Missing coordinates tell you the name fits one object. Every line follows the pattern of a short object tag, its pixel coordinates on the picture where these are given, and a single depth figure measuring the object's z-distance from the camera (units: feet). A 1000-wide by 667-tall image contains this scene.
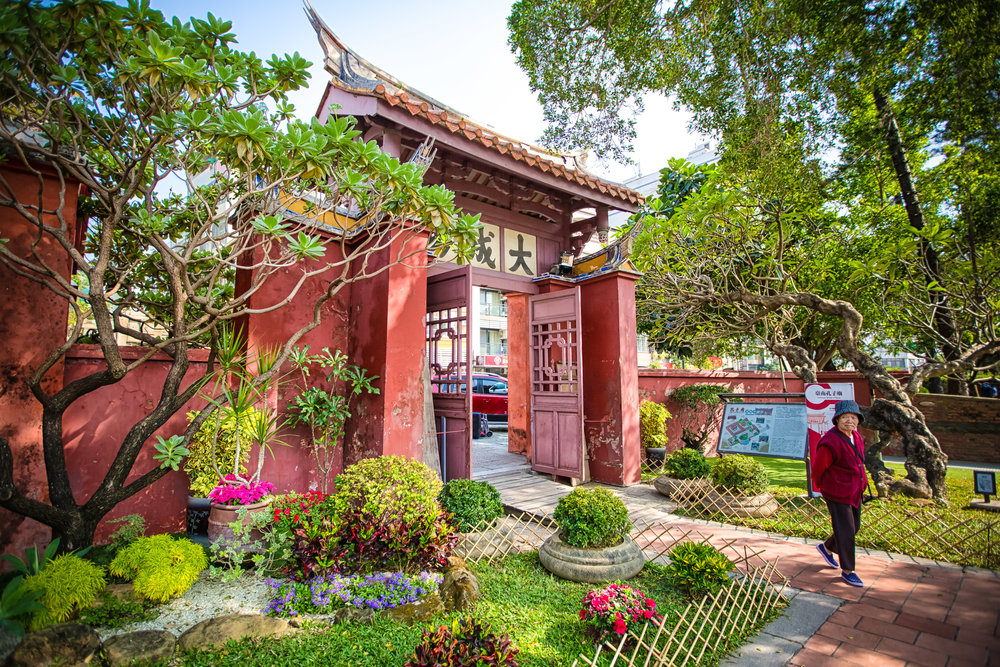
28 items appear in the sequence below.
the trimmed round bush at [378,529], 11.64
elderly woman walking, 12.91
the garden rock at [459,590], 10.94
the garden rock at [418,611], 10.34
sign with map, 19.66
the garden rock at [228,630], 9.14
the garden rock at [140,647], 8.50
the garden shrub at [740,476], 19.50
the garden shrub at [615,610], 9.25
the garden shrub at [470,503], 14.58
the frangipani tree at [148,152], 9.65
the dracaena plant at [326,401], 17.04
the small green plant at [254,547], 11.91
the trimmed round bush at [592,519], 12.73
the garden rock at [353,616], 10.20
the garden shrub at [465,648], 7.25
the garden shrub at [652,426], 28.07
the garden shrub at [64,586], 9.06
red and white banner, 19.02
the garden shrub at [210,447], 14.33
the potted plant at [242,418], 12.80
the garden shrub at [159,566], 10.25
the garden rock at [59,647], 8.02
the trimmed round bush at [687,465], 20.53
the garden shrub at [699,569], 11.28
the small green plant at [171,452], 11.84
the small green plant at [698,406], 31.22
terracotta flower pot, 12.44
